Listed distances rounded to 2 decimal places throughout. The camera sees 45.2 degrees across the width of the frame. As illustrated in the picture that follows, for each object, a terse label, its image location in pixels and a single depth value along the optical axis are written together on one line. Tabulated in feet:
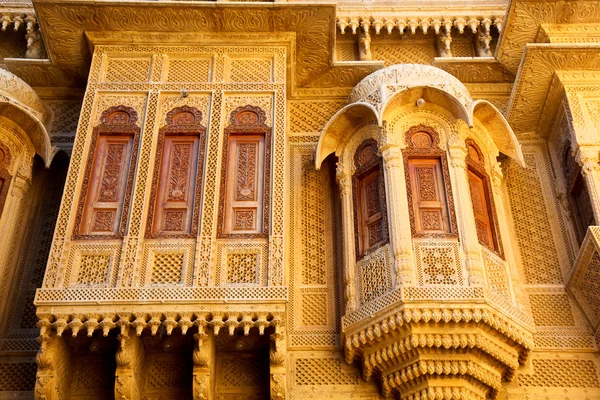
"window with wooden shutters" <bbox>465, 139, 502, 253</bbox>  23.71
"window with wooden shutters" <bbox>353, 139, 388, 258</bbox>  23.53
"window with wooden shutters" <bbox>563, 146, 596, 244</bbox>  25.04
